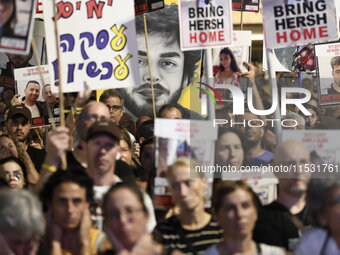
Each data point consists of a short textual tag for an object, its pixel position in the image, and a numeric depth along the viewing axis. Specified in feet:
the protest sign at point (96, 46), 25.02
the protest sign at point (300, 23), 27.02
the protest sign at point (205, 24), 28.91
